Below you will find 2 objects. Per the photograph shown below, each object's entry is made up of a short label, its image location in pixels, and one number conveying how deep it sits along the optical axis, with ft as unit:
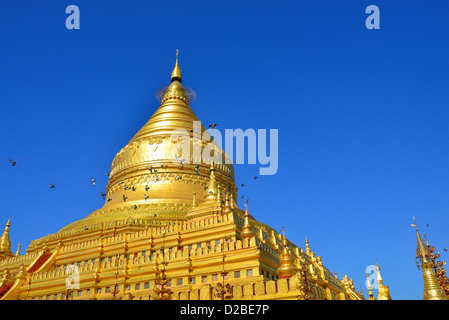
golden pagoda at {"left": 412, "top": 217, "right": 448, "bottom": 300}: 78.95
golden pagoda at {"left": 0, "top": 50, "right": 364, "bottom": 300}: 66.80
